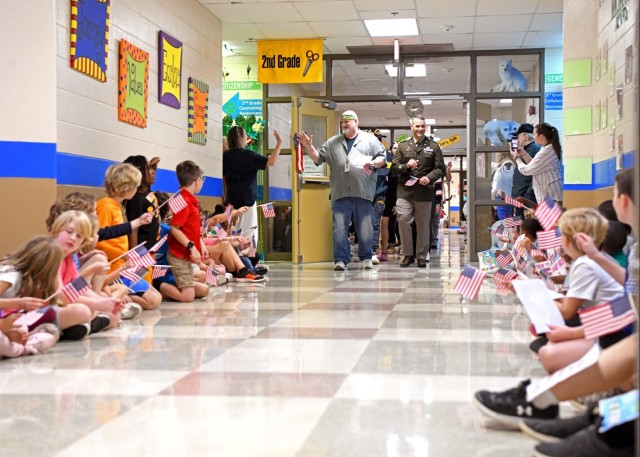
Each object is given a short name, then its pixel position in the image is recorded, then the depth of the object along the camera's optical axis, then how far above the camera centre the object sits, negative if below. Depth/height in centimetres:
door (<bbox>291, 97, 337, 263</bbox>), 1020 +22
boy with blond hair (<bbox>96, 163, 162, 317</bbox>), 486 +5
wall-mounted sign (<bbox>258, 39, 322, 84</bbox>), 1060 +189
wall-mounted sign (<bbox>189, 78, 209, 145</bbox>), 847 +104
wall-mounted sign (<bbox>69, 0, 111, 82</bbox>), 570 +121
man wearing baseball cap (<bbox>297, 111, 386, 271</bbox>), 891 +35
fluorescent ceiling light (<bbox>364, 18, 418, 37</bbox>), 976 +218
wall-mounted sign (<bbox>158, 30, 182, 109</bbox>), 755 +130
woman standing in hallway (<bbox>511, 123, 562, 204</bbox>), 719 +41
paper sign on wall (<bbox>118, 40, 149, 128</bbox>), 658 +102
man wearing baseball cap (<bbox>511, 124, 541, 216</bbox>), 816 +38
